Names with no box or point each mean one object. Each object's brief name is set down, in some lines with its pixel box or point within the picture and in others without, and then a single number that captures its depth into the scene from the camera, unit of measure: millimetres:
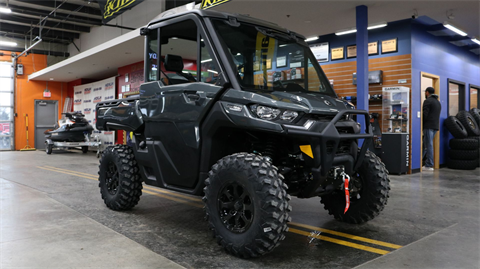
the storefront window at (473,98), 12958
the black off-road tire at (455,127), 10289
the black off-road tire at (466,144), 10039
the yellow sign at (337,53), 10485
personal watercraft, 15055
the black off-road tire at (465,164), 10023
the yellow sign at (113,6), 7527
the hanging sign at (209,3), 7027
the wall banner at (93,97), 16203
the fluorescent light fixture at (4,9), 11719
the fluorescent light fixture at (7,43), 18500
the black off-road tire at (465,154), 10062
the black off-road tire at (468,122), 10586
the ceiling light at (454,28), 8750
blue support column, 7910
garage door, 19734
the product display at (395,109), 8961
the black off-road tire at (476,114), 11336
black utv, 2932
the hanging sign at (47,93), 21203
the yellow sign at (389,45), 9273
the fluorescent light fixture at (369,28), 8853
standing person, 9492
